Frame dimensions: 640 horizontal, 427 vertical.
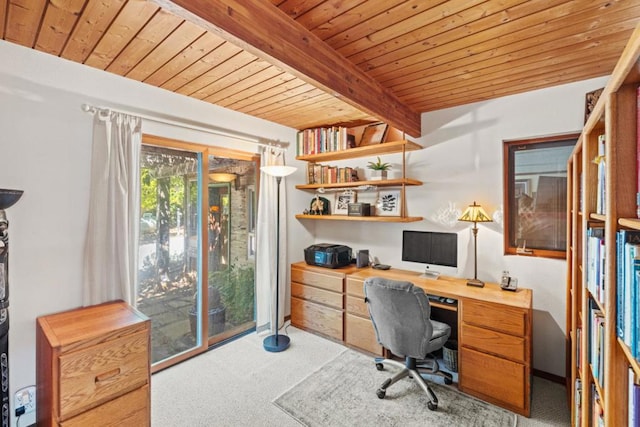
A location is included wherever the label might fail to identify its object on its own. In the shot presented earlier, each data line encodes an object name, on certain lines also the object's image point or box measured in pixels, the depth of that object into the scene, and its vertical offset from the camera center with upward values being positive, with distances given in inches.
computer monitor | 106.3 -13.1
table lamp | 98.7 -1.4
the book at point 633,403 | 29.3 -19.5
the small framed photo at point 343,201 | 137.0 +6.6
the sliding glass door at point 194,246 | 101.0 -12.2
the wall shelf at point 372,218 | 113.7 -1.3
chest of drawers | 59.1 -33.6
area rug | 76.5 -53.9
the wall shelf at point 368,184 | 113.3 +13.2
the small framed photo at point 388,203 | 123.5 +5.1
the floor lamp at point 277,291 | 111.0 -32.9
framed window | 96.4 +6.9
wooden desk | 78.8 -35.6
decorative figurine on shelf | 142.2 +4.4
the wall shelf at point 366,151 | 112.7 +27.3
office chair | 79.7 -31.5
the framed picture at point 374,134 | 122.9 +35.0
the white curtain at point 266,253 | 126.6 -16.6
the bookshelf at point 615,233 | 31.1 -2.4
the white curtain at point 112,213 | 81.4 +0.6
